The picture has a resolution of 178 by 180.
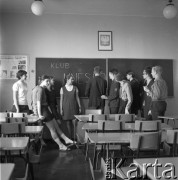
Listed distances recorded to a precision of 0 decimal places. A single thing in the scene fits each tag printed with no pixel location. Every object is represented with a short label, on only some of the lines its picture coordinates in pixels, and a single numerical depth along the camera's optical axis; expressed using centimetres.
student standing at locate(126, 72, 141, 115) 705
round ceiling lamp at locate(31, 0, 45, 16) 571
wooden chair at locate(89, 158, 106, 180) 223
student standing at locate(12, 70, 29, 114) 593
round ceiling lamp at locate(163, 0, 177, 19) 591
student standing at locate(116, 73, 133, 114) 625
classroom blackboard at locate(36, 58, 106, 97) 716
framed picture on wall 732
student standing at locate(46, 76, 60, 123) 579
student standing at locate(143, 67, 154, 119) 615
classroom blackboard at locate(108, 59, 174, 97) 737
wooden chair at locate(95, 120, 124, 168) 395
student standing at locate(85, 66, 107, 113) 694
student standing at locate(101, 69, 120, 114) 660
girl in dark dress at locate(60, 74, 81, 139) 682
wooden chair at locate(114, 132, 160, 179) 276
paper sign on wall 708
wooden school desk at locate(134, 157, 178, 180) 178
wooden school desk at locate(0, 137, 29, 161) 265
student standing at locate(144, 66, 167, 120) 535
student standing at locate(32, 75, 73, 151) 538
